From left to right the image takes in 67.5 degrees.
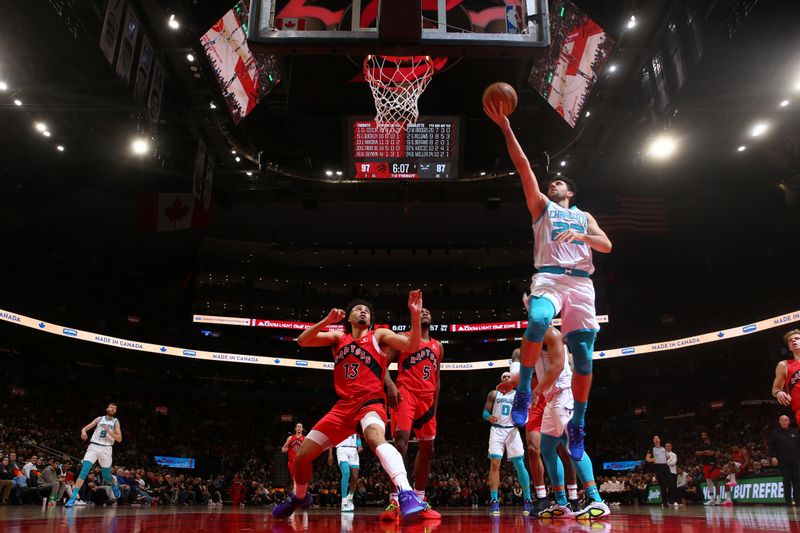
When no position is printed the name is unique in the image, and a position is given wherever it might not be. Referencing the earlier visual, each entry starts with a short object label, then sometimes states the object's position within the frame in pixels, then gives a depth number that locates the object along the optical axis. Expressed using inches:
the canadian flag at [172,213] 767.7
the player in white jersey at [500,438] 369.7
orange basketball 192.1
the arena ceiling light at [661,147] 655.1
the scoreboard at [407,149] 599.5
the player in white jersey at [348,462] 441.7
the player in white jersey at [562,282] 187.3
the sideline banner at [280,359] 968.9
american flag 779.4
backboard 261.9
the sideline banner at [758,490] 517.7
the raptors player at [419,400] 277.9
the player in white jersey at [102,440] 447.5
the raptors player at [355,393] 194.9
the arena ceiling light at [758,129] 767.1
